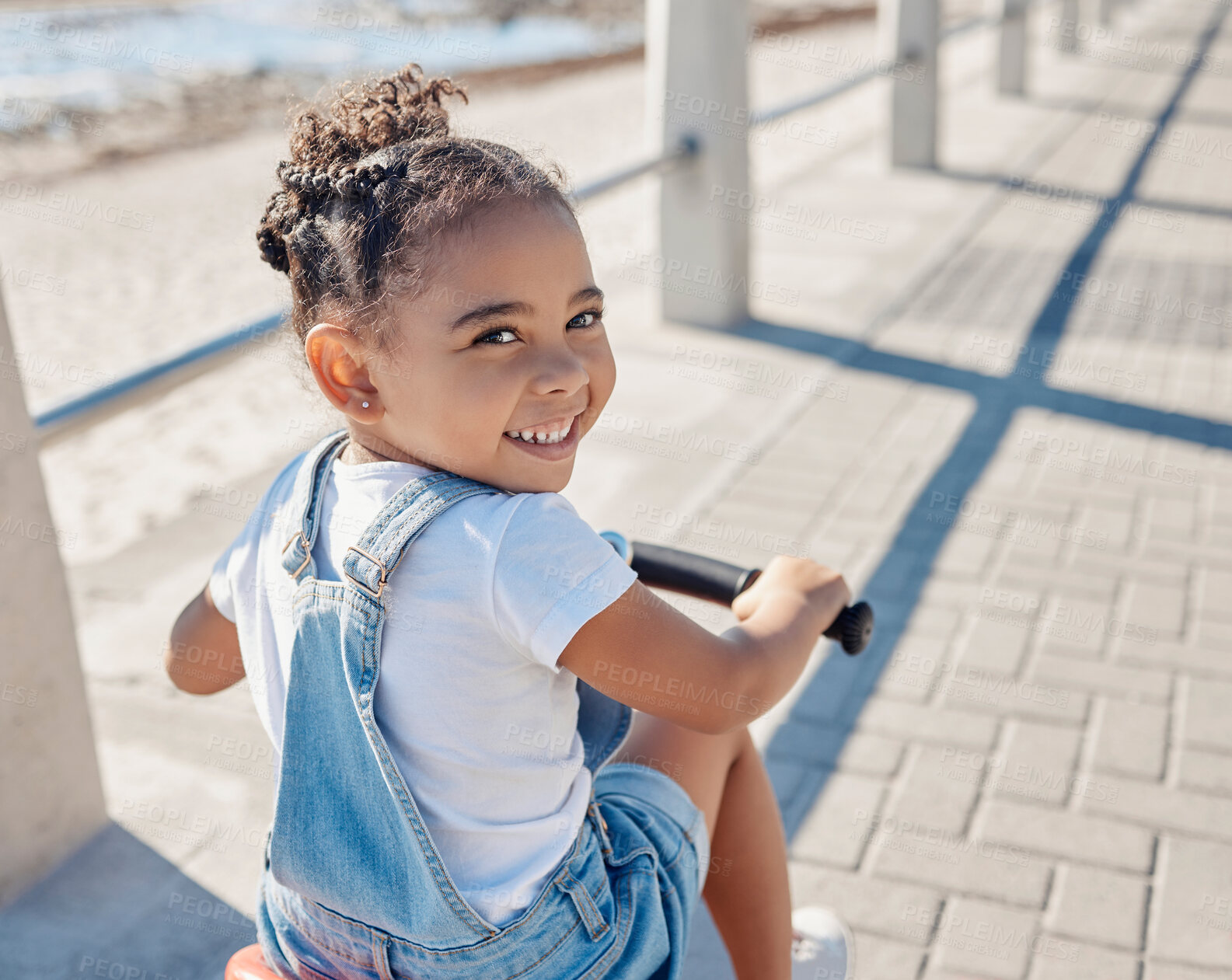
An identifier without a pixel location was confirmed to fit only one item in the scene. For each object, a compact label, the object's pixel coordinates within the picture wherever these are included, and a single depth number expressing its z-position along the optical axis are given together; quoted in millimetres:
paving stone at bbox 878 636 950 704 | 3020
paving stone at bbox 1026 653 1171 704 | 2982
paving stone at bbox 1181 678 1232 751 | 2789
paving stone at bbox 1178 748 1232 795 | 2635
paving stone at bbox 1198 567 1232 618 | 3355
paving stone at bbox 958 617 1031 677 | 3115
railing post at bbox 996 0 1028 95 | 11438
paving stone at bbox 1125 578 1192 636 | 3283
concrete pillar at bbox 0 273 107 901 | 2168
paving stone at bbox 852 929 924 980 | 2176
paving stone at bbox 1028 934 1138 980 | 2154
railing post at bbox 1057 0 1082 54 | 14586
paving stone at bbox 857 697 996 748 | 2824
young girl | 1265
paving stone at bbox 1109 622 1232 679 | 3078
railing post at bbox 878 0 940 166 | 8648
